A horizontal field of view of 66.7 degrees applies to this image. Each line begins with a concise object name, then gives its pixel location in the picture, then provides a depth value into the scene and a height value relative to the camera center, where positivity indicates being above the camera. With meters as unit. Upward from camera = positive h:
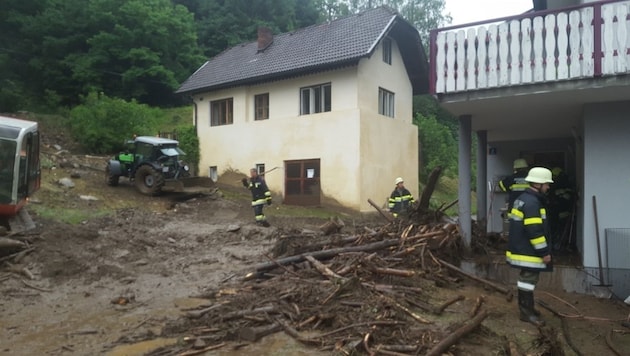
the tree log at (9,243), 9.42 -1.21
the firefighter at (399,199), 12.57 -0.49
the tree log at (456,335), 4.93 -1.70
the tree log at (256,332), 5.75 -1.84
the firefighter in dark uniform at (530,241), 6.16 -0.80
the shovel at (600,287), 7.77 -1.76
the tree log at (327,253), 8.30 -1.26
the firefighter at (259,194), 14.34 -0.38
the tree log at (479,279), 7.66 -1.64
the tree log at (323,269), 7.29 -1.40
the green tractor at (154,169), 18.27 +0.51
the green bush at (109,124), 24.34 +2.98
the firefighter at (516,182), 8.96 -0.04
